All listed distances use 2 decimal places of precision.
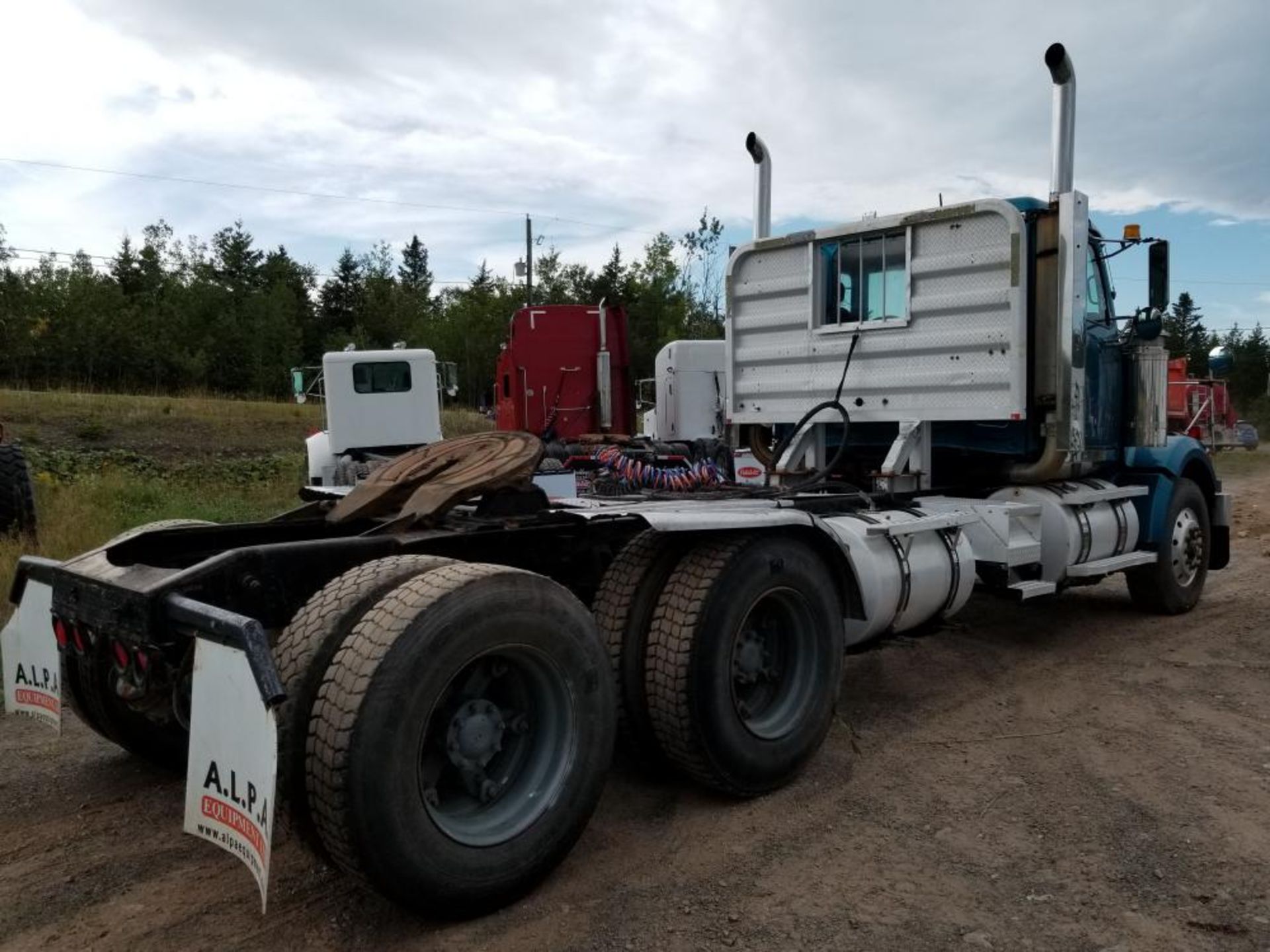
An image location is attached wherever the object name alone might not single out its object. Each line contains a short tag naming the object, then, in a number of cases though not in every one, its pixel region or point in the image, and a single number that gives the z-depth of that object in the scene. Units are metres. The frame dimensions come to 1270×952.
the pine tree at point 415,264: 89.81
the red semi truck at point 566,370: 13.63
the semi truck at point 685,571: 2.81
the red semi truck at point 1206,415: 19.02
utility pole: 34.00
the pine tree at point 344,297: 63.28
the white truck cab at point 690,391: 14.60
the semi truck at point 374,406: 12.54
